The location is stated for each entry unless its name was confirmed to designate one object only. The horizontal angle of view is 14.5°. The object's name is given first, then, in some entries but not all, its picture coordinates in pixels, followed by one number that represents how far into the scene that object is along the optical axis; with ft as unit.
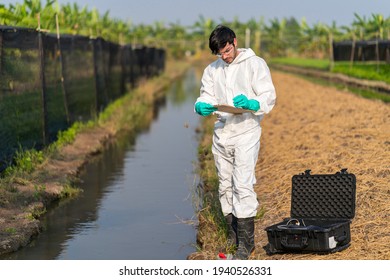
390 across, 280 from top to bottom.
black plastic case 39.61
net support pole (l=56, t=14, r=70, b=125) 89.51
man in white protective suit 40.13
